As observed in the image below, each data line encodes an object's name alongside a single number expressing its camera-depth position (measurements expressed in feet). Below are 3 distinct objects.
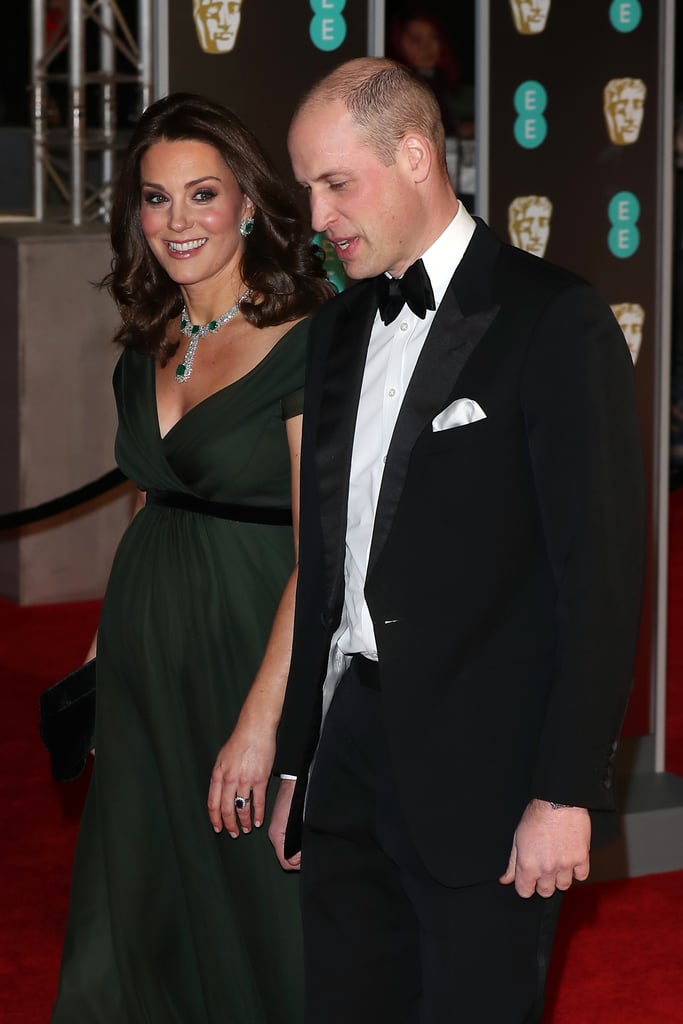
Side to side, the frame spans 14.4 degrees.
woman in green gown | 13.94
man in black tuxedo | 9.91
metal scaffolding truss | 44.81
